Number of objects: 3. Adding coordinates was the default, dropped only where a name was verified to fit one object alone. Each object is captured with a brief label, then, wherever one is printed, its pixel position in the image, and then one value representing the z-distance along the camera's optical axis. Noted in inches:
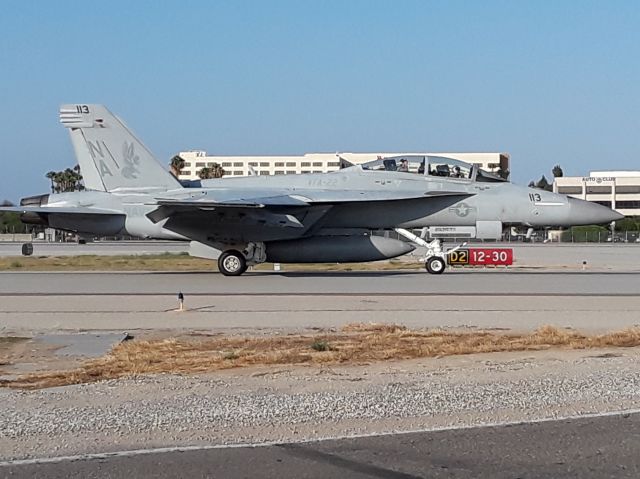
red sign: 1198.9
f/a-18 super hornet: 967.0
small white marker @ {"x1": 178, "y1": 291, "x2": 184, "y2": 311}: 645.9
